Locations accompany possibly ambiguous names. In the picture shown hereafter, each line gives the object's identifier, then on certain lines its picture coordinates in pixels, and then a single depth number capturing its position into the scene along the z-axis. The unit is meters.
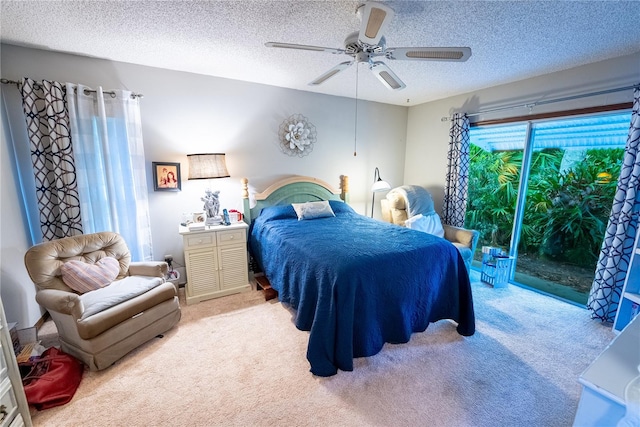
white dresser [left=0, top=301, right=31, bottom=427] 1.34
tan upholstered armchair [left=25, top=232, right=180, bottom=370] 1.87
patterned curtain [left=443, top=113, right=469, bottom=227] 3.76
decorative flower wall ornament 3.70
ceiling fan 1.42
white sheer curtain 2.52
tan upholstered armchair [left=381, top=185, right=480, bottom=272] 3.39
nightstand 2.89
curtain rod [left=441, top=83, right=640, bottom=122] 2.49
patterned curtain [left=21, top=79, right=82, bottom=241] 2.34
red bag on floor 1.64
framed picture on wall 3.02
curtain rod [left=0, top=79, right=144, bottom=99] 2.28
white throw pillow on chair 3.55
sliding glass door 2.82
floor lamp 3.83
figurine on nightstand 3.12
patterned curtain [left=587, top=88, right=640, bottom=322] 2.36
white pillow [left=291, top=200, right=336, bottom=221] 3.41
